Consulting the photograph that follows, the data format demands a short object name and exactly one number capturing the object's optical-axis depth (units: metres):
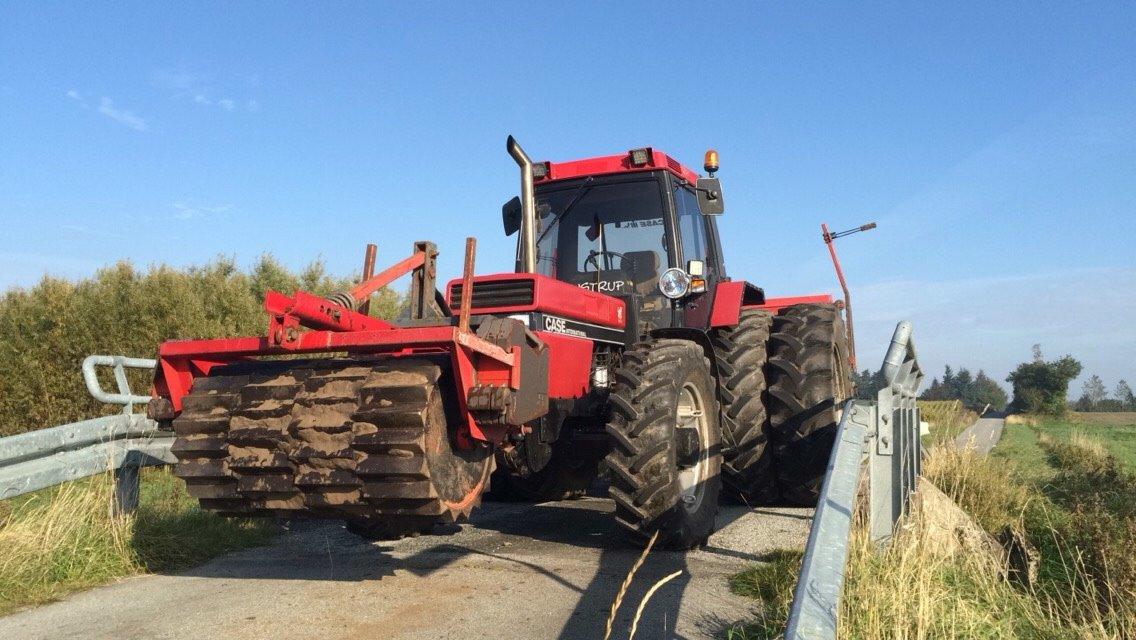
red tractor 4.18
